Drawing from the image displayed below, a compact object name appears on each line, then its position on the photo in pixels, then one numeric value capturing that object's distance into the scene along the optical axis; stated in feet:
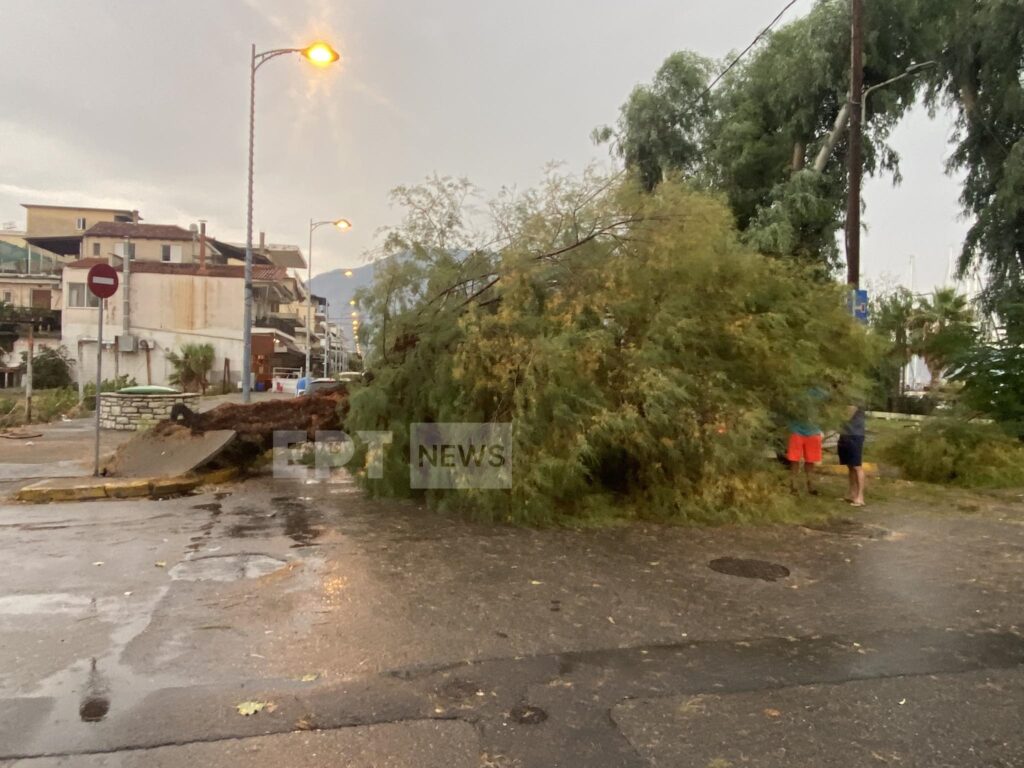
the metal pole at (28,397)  58.77
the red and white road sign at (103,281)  31.58
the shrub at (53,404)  63.14
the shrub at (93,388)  74.13
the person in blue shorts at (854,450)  27.86
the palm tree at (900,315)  67.82
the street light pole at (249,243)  53.98
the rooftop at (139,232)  169.89
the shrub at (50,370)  123.44
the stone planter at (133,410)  55.62
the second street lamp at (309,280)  102.47
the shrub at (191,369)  126.93
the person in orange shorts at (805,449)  28.32
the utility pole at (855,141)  40.11
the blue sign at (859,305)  31.91
